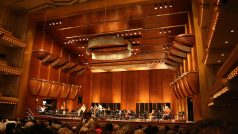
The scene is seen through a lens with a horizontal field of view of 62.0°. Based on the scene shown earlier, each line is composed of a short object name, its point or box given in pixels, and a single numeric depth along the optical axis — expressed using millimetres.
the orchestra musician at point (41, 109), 12973
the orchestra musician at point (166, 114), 12048
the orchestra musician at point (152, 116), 12782
